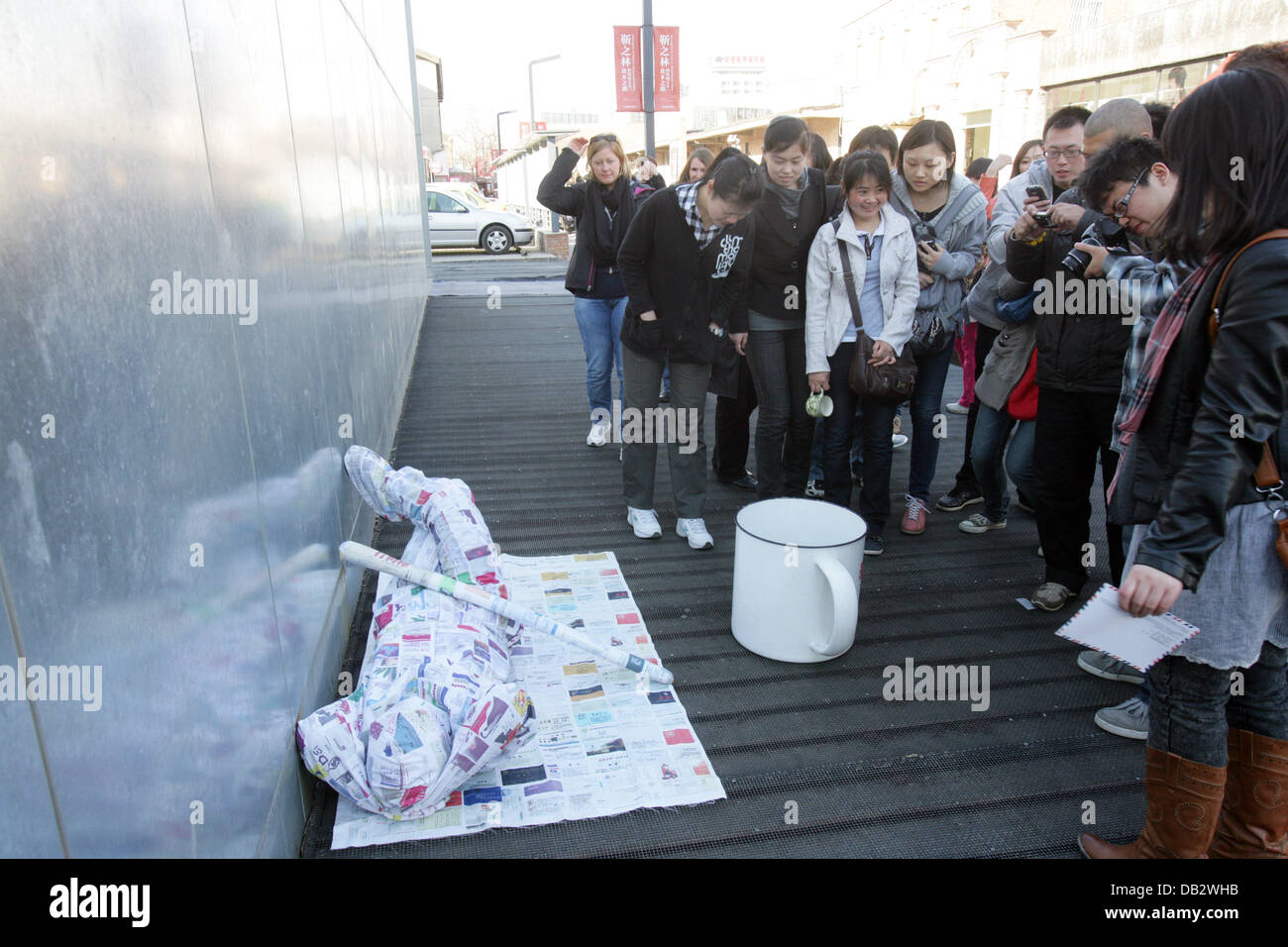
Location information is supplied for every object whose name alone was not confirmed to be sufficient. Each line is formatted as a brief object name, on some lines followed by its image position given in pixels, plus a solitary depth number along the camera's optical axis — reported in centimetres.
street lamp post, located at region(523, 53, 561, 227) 2321
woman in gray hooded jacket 310
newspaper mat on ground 182
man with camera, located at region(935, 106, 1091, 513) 287
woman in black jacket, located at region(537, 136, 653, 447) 401
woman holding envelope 134
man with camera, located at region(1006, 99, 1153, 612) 246
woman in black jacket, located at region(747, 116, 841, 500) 314
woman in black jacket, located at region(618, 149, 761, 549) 301
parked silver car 1396
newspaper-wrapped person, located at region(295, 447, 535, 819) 176
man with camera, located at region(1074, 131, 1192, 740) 187
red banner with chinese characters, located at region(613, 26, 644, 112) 1067
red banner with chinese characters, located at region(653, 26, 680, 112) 1305
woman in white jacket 300
